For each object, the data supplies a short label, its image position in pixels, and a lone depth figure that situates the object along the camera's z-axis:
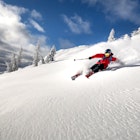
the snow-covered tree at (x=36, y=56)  69.39
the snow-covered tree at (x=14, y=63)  71.74
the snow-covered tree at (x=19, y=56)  75.43
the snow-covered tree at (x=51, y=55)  69.00
